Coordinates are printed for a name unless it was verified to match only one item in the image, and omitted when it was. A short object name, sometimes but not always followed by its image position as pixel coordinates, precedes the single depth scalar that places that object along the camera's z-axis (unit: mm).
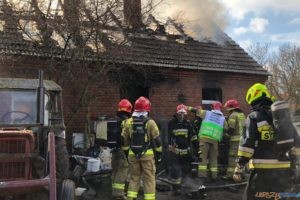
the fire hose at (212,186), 9265
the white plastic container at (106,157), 10250
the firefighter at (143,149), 7688
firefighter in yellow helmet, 5395
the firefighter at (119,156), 8562
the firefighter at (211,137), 10555
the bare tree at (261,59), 38344
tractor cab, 5559
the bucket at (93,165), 9720
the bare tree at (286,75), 36281
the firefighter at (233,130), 10680
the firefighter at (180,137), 9992
